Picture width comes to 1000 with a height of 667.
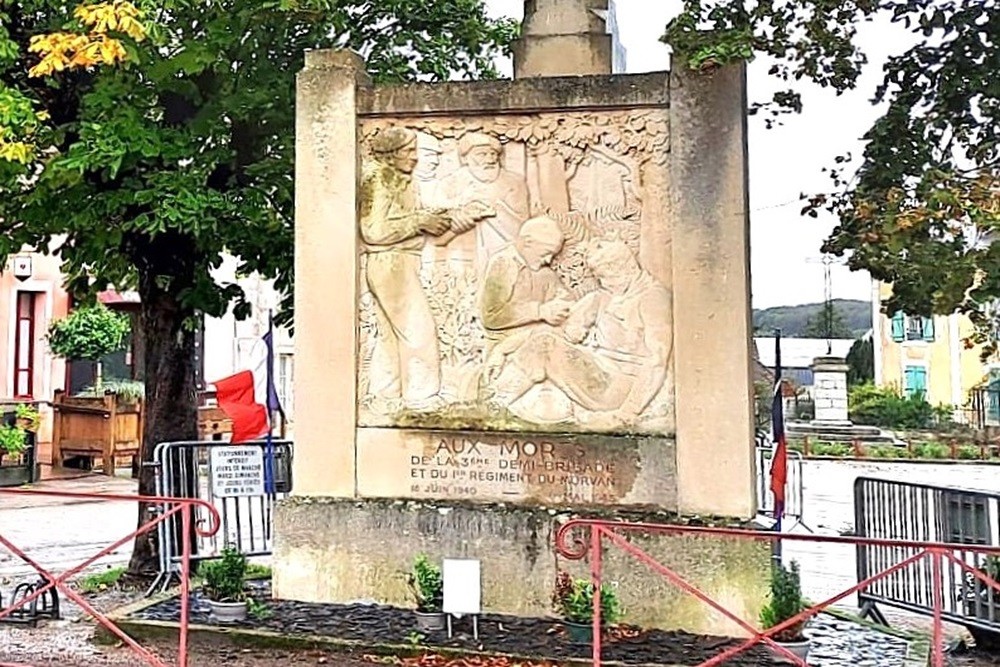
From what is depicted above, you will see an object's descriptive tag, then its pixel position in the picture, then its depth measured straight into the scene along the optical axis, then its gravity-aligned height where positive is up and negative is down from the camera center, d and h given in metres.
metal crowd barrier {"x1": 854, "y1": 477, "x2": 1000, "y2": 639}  8.30 -1.11
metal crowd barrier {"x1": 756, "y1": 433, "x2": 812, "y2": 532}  14.70 -1.32
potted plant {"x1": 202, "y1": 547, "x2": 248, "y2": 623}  7.48 -1.27
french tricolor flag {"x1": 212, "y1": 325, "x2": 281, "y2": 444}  10.98 +0.07
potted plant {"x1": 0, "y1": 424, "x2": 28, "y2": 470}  18.27 -0.48
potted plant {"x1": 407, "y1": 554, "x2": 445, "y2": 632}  7.25 -1.31
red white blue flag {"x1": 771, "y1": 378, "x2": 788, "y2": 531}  9.15 -0.52
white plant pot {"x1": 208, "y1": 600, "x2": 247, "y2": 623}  7.42 -1.43
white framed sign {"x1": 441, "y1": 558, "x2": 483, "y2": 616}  6.97 -1.20
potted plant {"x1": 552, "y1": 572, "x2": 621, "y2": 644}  6.82 -1.34
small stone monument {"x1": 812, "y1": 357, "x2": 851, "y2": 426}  38.41 +0.50
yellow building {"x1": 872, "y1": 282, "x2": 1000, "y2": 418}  46.06 +1.99
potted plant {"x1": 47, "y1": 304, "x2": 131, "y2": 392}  21.30 +1.59
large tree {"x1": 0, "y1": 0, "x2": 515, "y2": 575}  8.46 +2.43
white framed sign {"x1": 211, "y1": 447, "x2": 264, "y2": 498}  9.73 -0.57
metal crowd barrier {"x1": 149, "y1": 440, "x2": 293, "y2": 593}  9.31 -0.78
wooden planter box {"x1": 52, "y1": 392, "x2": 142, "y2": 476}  21.39 -0.35
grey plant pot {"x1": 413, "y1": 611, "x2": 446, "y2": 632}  7.23 -1.47
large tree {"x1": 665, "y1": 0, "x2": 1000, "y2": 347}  7.29 +2.25
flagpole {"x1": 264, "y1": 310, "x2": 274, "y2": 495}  10.26 -0.26
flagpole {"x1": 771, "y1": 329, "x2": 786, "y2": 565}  9.24 +0.11
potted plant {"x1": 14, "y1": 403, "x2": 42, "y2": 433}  19.50 -0.10
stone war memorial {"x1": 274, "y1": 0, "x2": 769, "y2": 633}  7.66 +0.64
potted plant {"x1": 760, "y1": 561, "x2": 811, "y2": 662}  6.52 -1.32
